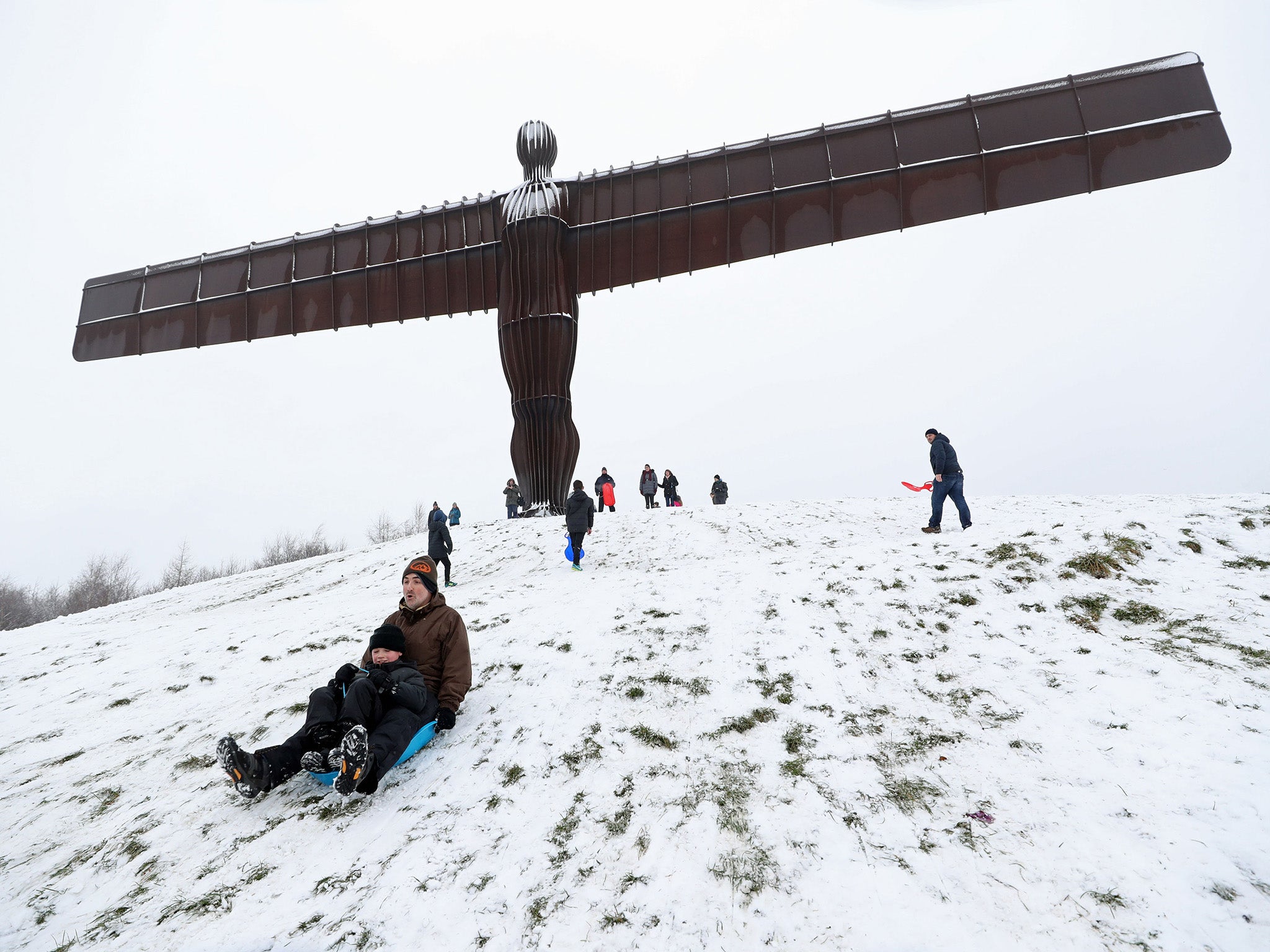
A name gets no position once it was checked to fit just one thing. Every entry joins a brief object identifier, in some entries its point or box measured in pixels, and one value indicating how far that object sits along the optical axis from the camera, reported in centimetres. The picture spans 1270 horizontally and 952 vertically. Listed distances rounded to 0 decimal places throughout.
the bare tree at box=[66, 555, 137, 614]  4472
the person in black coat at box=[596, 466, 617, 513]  1745
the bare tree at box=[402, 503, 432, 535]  5341
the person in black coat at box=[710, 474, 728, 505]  1972
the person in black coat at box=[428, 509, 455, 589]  1088
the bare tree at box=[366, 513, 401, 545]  5172
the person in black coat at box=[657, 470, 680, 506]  2017
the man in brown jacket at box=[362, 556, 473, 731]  449
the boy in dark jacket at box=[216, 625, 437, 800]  365
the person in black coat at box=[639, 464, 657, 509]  1938
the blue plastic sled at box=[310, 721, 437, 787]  426
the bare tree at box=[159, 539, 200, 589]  4494
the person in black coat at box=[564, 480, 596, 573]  1055
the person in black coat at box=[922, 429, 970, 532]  983
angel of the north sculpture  1371
